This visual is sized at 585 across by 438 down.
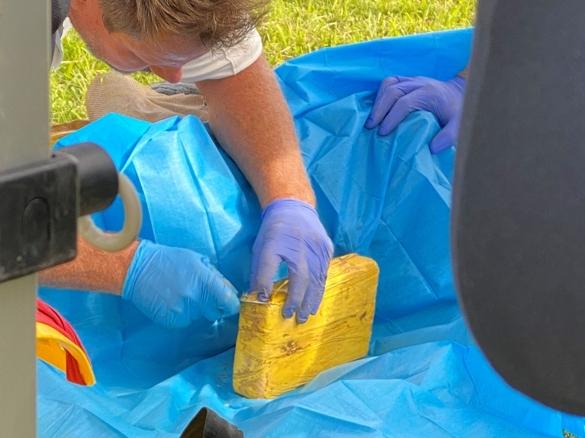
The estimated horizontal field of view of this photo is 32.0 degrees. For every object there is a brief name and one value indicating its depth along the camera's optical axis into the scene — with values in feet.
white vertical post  1.83
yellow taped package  5.51
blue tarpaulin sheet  5.17
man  5.49
